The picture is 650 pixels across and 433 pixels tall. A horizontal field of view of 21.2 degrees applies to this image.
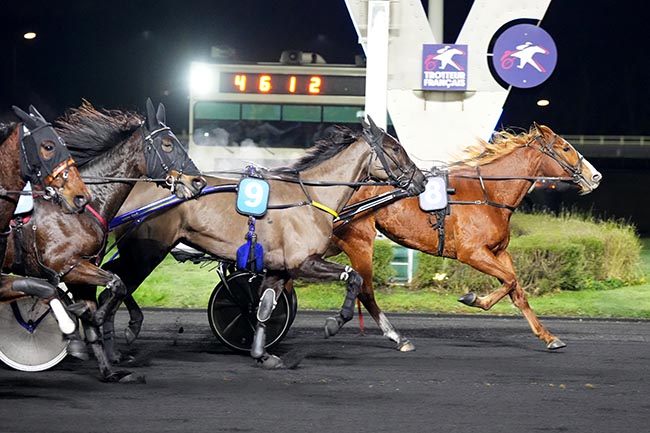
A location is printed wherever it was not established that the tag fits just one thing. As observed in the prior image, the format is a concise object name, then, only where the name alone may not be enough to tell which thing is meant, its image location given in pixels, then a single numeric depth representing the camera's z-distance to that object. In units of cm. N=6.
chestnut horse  1518
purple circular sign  2066
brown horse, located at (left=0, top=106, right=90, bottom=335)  1096
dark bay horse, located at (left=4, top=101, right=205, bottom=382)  1160
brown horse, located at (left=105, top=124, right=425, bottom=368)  1313
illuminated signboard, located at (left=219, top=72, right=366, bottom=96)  3299
